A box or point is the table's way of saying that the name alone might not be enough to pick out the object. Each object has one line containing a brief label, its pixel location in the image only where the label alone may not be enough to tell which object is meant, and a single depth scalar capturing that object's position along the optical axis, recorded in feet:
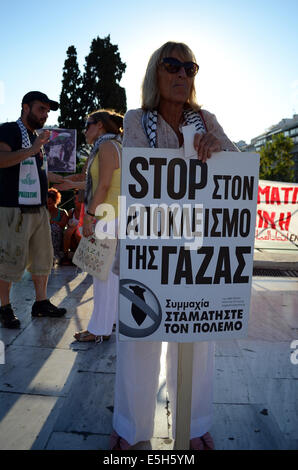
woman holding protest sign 6.01
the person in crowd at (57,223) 21.23
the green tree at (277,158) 160.45
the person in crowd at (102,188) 9.88
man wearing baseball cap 11.60
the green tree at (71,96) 92.41
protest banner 26.16
